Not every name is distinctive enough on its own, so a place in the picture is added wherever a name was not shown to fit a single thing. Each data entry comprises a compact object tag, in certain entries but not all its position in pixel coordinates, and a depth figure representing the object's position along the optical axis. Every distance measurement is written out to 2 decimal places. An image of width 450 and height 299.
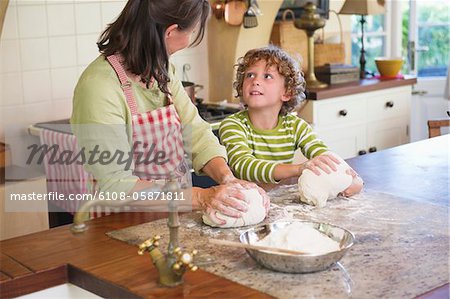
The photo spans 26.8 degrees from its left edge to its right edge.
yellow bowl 5.18
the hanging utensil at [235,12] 4.53
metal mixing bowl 2.06
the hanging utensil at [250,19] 4.42
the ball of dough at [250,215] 2.37
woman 2.55
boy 2.96
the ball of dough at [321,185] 2.54
